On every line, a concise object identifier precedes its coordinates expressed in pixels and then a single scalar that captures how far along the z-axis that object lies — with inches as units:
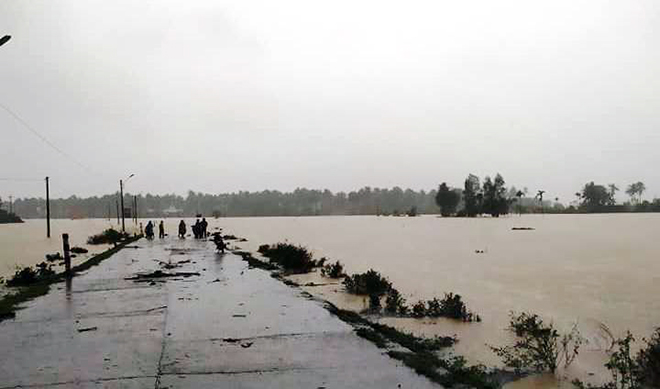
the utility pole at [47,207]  2214.6
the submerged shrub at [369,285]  553.3
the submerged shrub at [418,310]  438.5
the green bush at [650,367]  258.2
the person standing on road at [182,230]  1677.5
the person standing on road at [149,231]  1703.0
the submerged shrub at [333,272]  758.5
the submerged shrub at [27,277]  605.3
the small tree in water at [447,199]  5659.5
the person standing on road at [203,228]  1671.3
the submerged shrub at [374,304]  462.3
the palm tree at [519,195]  5875.0
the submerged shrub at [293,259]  847.7
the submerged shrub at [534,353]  293.6
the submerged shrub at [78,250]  1256.8
